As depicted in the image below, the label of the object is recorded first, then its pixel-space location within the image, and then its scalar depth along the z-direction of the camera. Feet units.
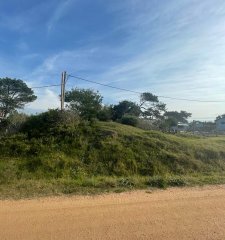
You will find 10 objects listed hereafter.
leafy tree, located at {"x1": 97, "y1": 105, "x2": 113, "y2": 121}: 45.07
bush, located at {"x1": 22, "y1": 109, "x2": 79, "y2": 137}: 33.84
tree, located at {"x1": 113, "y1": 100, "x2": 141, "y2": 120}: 65.05
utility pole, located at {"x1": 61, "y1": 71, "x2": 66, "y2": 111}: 38.08
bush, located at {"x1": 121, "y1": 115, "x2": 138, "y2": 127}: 47.40
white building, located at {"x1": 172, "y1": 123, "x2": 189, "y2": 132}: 105.90
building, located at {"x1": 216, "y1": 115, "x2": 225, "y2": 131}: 138.84
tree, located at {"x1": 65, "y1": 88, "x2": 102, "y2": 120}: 47.18
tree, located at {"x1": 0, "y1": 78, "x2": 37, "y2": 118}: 79.42
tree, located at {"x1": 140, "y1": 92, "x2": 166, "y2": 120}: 94.35
